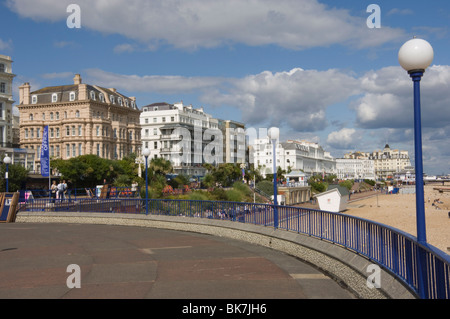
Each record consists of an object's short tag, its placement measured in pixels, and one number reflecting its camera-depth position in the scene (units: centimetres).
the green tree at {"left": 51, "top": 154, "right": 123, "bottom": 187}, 5016
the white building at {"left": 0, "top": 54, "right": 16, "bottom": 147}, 5703
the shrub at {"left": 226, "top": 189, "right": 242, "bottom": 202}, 4744
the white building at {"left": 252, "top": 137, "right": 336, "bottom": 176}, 15125
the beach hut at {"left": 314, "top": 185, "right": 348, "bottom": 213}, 4694
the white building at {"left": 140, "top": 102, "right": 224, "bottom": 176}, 9262
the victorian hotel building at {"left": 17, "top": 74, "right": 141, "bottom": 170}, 7125
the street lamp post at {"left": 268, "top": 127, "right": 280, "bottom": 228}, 1345
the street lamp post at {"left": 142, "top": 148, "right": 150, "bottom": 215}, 2024
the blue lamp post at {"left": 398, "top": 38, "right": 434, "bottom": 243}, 589
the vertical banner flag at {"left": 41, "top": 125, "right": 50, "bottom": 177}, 3462
